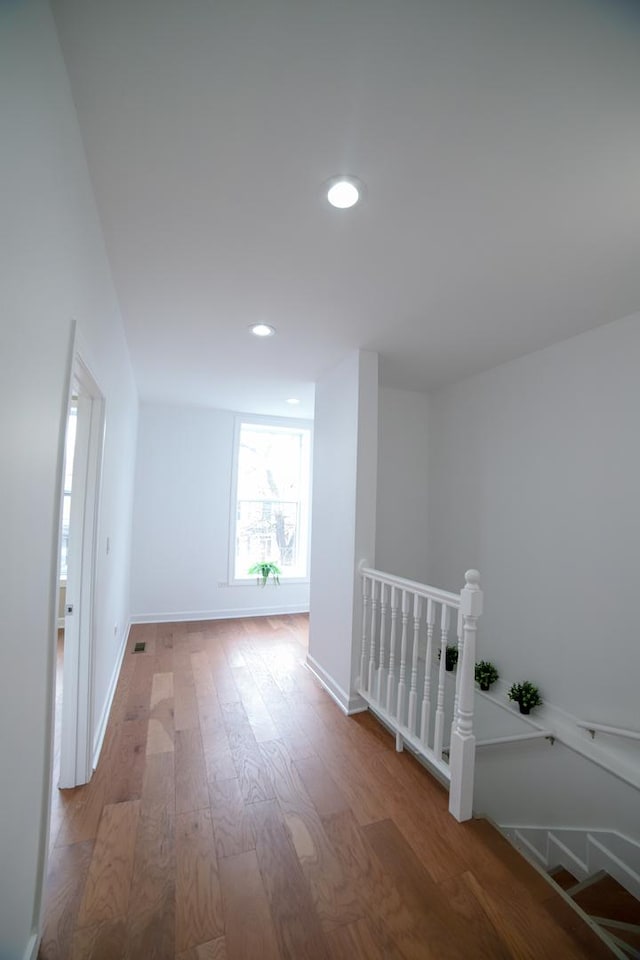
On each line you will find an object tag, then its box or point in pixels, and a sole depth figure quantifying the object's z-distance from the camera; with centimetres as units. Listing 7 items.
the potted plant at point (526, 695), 259
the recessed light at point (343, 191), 133
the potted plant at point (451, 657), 319
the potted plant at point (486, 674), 295
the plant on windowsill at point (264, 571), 482
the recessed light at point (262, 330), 246
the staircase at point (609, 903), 171
